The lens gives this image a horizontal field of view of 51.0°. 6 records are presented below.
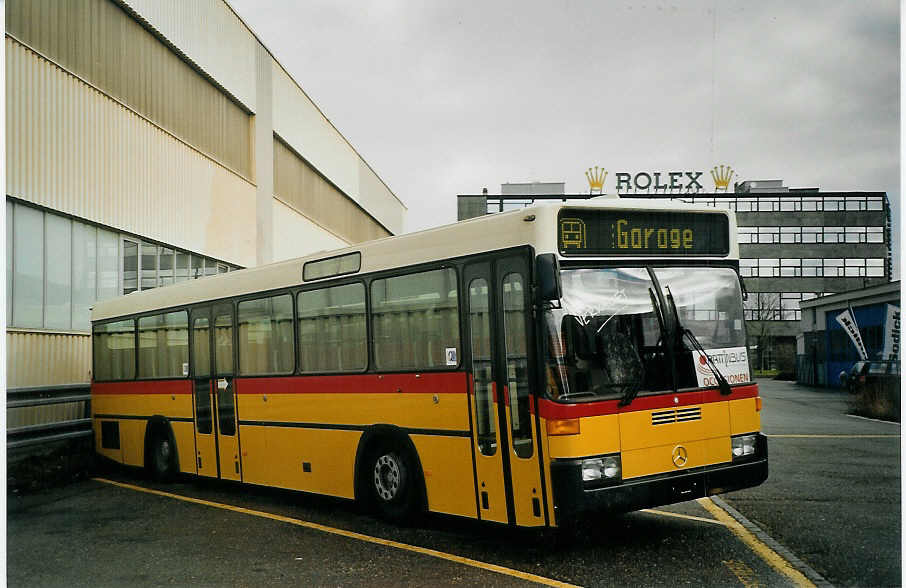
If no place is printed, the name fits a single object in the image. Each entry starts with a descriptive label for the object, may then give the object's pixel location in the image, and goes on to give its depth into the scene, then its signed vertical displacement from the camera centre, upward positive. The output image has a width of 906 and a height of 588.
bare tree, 69.00 +3.05
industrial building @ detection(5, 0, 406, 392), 16.09 +4.85
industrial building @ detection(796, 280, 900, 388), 34.83 +0.90
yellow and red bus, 7.41 -0.01
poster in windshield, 7.92 -0.06
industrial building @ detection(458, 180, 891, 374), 80.69 +10.08
